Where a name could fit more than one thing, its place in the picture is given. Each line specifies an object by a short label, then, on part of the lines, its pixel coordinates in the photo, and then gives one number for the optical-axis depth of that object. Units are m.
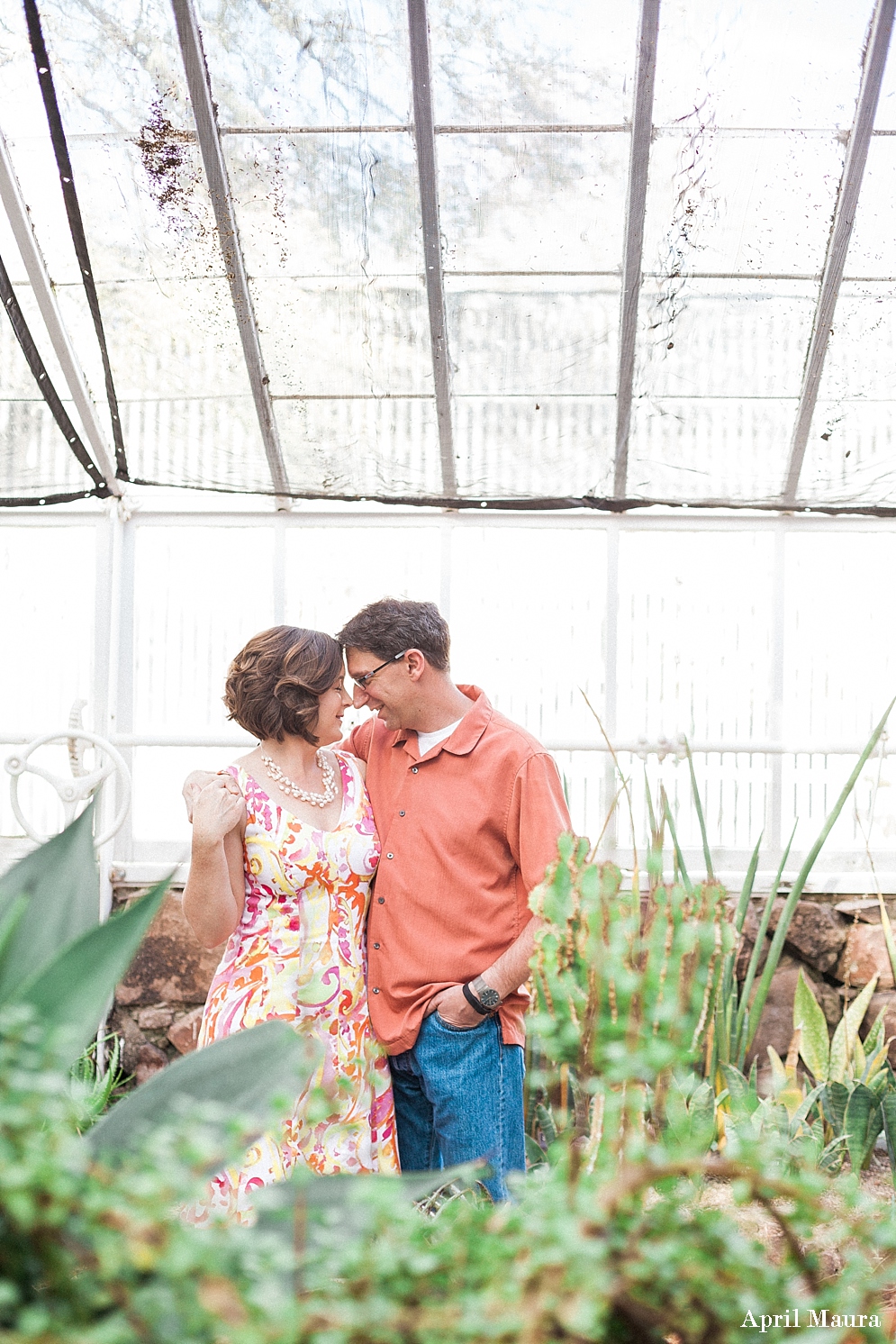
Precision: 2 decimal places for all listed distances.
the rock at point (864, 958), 3.33
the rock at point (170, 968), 3.33
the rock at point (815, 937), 3.38
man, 1.86
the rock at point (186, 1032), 3.26
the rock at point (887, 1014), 3.29
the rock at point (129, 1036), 3.35
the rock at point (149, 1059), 3.34
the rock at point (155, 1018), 3.34
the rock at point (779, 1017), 3.31
